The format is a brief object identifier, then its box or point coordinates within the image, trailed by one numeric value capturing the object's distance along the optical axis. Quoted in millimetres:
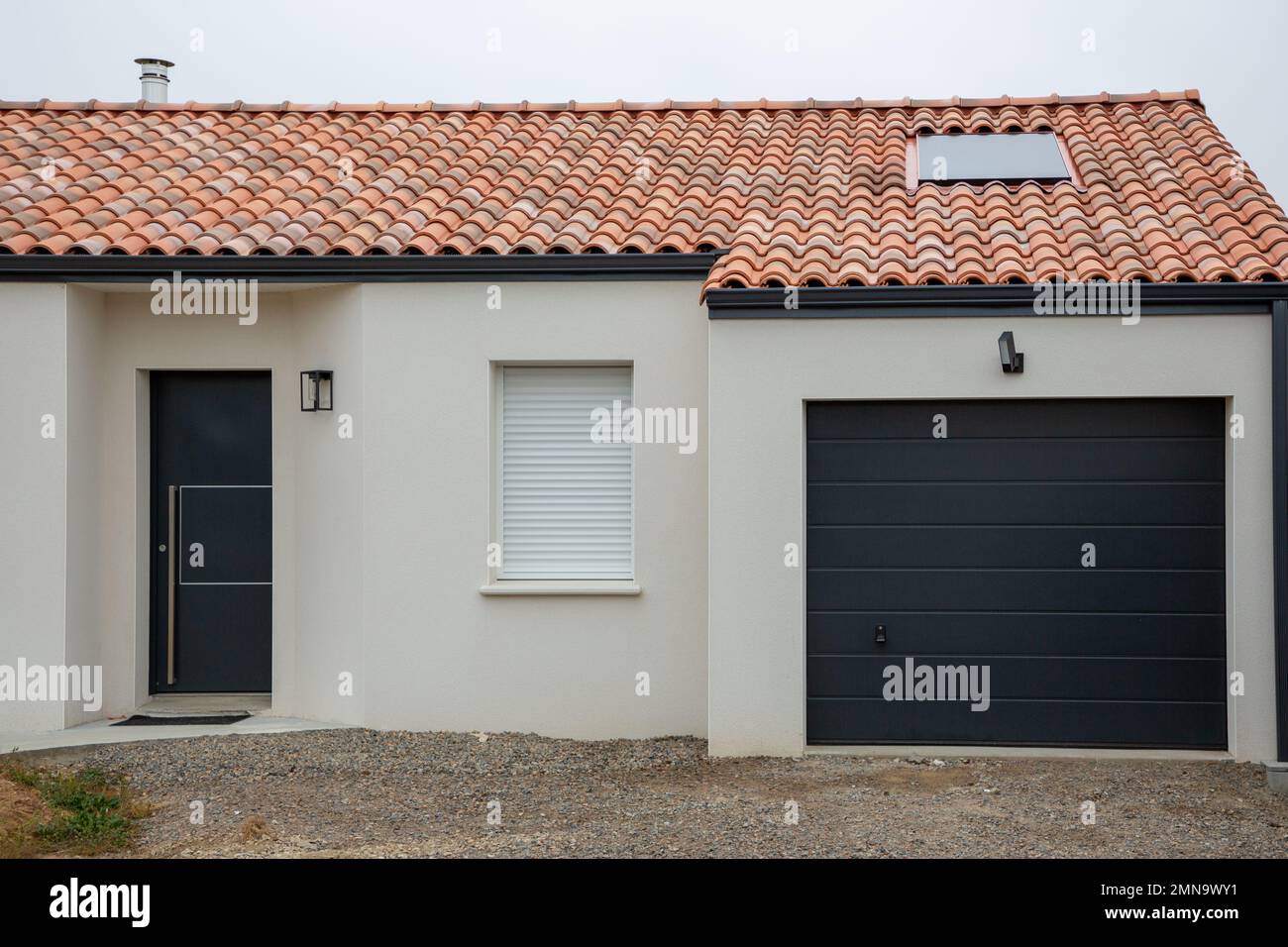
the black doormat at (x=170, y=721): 9805
